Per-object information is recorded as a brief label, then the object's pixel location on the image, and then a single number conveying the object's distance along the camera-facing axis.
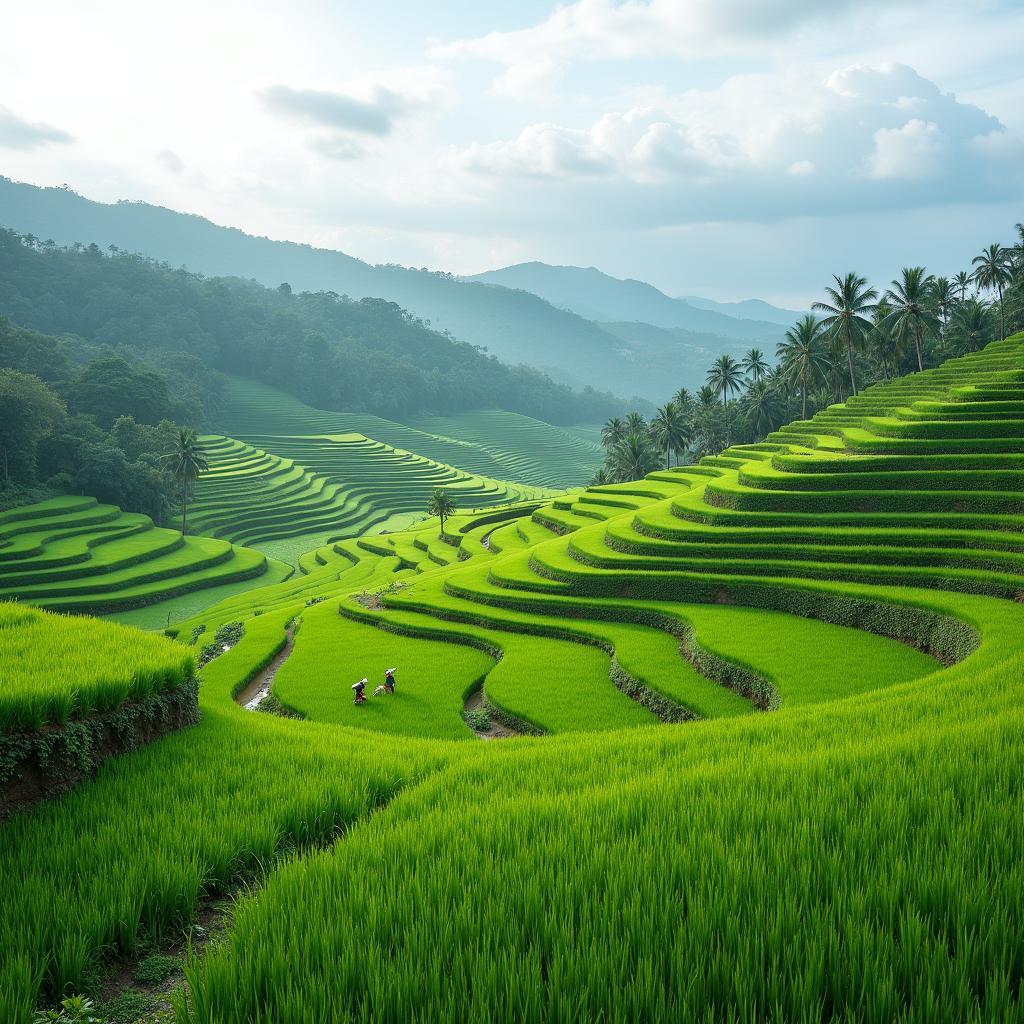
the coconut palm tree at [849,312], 42.56
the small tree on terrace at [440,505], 45.22
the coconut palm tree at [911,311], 44.19
